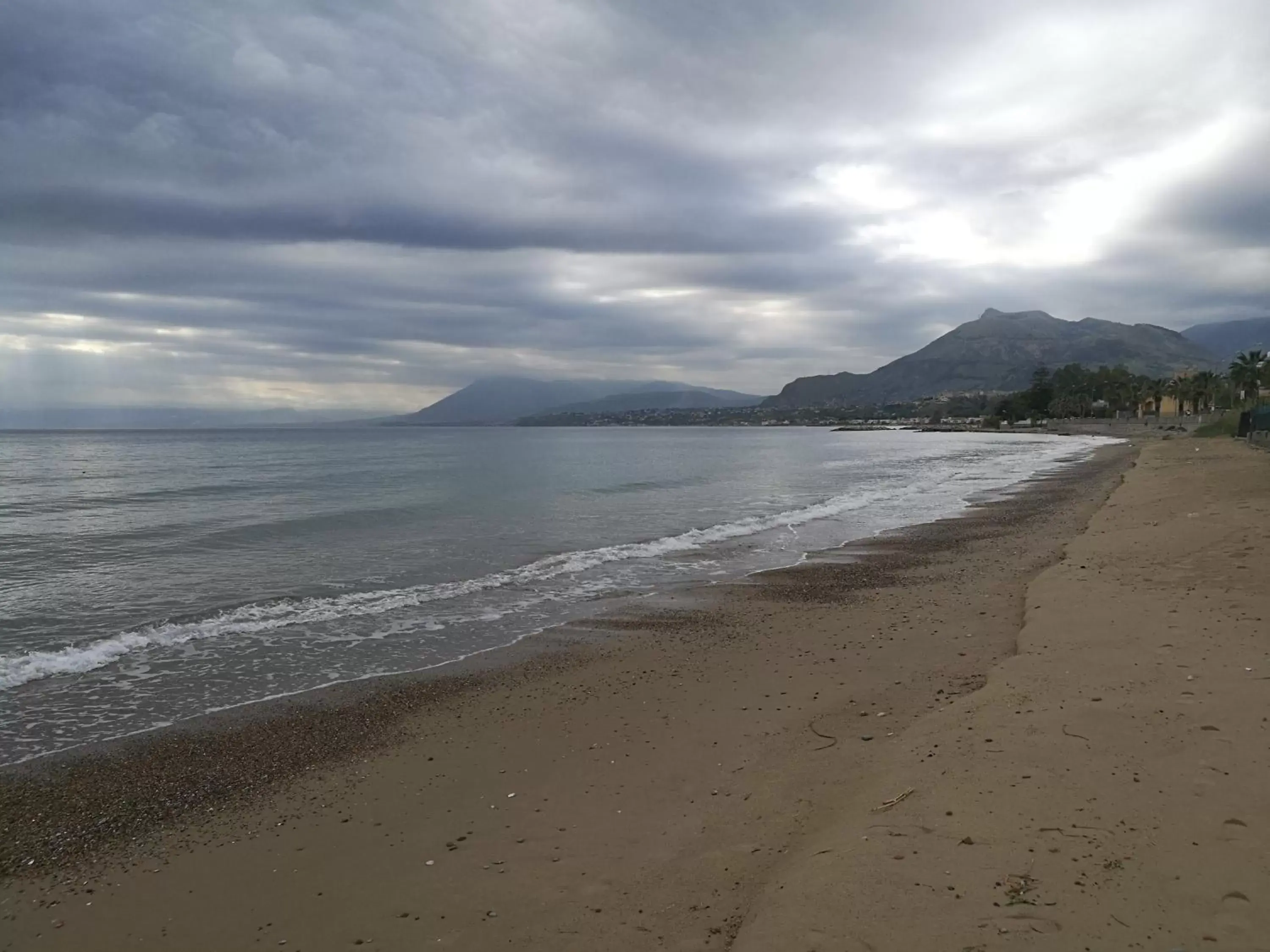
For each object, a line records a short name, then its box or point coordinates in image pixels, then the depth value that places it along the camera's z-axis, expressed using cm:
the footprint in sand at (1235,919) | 350
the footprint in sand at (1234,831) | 432
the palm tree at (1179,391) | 12794
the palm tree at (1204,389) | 11825
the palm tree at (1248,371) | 8612
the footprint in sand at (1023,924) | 366
